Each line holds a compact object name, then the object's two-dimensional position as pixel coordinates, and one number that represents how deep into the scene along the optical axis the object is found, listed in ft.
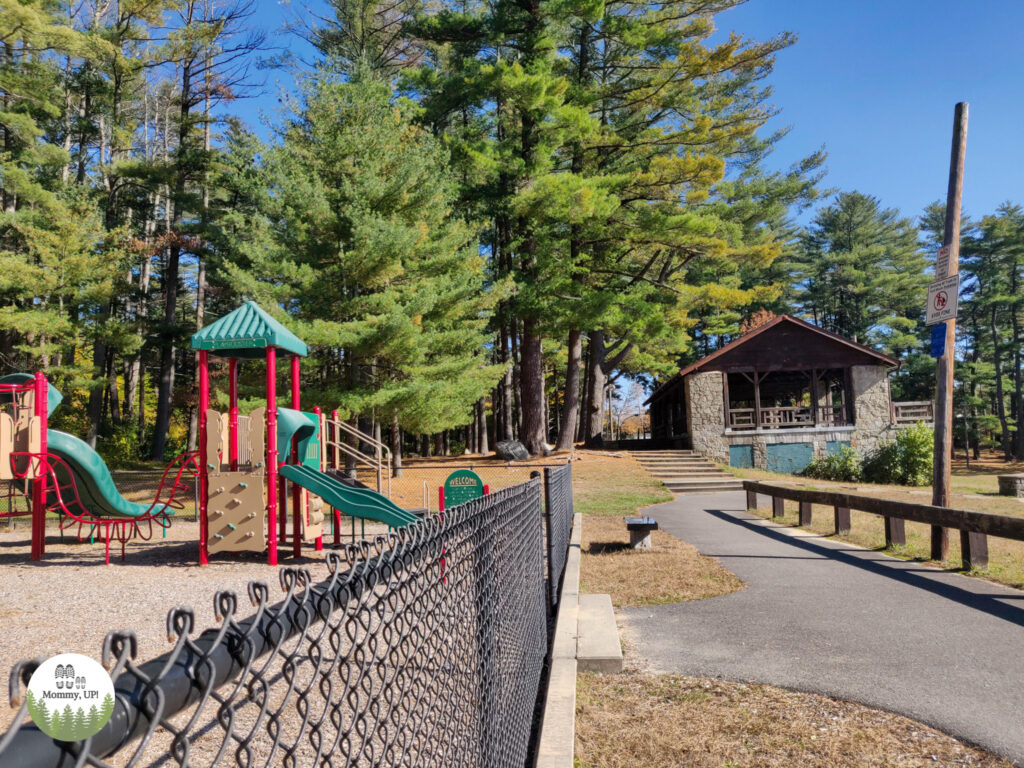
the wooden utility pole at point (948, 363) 30.91
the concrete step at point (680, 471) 85.87
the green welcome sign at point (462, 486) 35.88
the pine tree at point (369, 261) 64.34
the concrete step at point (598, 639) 17.15
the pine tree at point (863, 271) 170.19
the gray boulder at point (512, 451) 87.40
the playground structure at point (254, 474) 33.14
